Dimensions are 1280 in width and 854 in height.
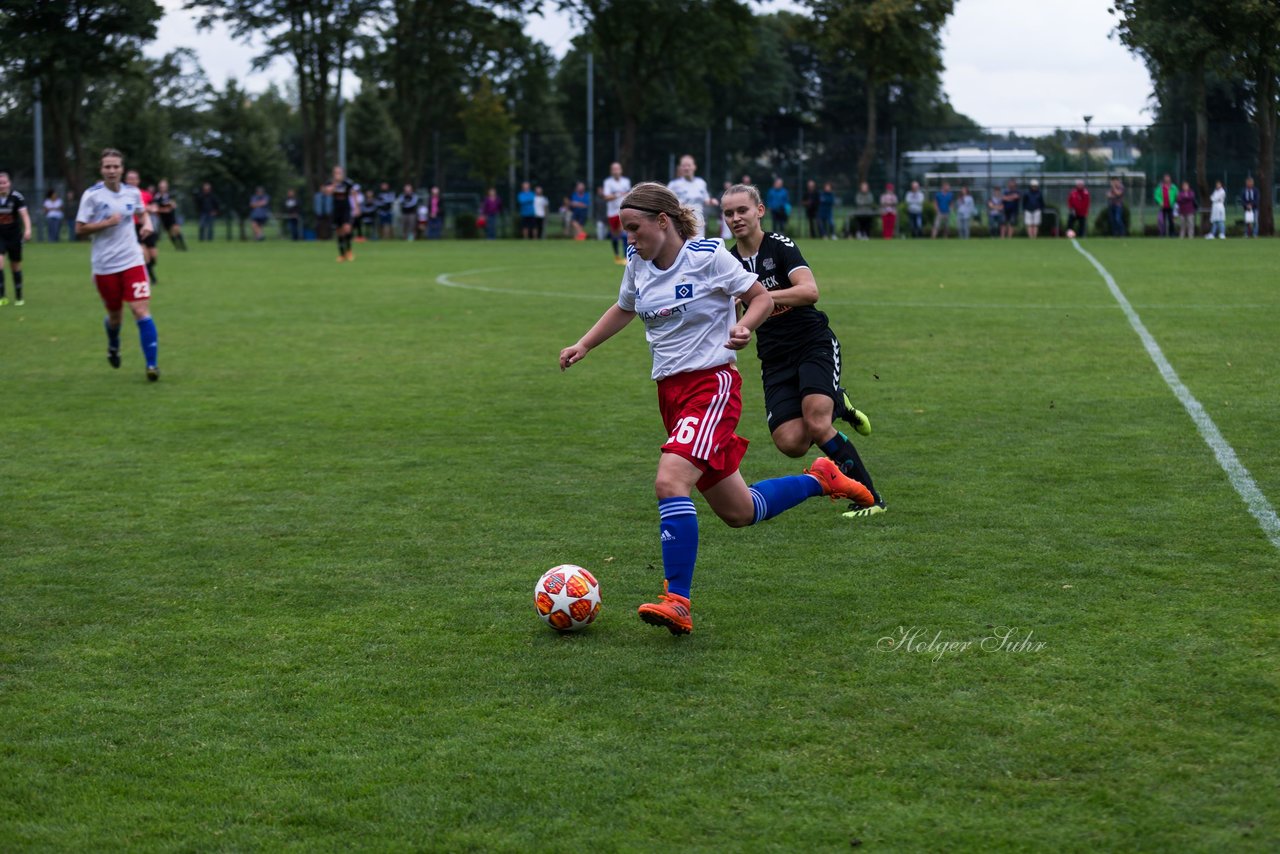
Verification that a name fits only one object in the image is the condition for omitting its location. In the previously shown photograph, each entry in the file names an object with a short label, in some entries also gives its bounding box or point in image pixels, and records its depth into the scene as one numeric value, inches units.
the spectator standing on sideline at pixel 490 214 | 1898.4
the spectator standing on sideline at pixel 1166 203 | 1670.8
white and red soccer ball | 226.7
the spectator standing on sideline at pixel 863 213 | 1797.5
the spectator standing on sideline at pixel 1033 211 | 1712.6
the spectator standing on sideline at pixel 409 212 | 1846.7
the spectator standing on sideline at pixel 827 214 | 1752.0
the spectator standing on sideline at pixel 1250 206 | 1624.0
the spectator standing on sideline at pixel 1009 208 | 1707.7
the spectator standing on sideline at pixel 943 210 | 1759.4
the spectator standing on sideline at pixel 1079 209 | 1672.0
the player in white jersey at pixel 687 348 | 227.9
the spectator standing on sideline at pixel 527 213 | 1831.9
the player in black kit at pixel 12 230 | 869.8
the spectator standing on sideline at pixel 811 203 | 1755.7
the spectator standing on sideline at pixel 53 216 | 1865.2
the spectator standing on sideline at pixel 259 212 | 1995.6
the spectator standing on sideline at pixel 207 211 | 1953.7
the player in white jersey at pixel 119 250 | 522.9
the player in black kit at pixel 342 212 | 1341.0
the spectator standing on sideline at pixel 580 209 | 1898.4
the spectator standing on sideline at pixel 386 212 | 1902.1
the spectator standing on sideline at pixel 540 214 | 1849.2
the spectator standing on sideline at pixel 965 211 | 1755.7
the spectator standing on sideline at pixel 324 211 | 1919.3
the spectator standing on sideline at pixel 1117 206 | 1665.8
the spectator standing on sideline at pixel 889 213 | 1771.7
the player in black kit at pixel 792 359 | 299.7
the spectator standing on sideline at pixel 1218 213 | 1589.6
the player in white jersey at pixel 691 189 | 1025.7
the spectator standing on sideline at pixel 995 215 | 1747.0
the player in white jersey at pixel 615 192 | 1265.0
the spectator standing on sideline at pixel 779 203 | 1646.2
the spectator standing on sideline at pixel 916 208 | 1755.7
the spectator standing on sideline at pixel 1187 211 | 1632.4
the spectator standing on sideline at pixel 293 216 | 2038.6
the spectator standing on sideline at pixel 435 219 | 1897.1
